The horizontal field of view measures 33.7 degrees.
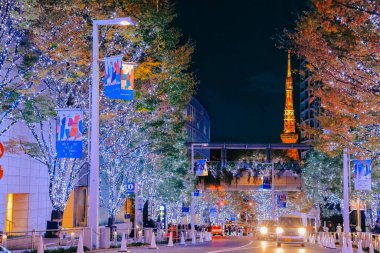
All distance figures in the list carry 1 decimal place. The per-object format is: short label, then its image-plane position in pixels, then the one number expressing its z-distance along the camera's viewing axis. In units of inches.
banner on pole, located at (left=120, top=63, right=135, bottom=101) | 834.2
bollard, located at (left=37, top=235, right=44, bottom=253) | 768.3
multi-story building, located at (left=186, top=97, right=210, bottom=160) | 3790.8
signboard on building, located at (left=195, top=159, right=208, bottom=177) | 2059.5
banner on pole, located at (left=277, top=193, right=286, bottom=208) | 3032.5
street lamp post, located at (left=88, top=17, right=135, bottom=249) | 885.8
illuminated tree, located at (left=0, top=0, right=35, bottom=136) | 793.6
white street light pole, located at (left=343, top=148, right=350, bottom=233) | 1373.0
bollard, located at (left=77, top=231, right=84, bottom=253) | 815.3
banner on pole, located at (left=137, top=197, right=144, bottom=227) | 1429.1
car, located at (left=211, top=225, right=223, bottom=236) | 2412.2
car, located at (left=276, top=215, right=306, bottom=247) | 1328.7
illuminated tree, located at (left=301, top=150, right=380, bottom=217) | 1947.3
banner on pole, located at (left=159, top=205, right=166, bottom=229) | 1983.3
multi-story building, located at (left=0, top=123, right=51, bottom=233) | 1201.4
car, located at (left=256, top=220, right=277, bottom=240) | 1913.9
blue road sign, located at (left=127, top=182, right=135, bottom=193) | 1267.2
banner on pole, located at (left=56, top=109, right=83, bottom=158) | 839.7
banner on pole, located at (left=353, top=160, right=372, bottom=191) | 1221.7
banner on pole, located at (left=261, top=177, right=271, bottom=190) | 2440.9
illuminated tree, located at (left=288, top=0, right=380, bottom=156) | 686.5
